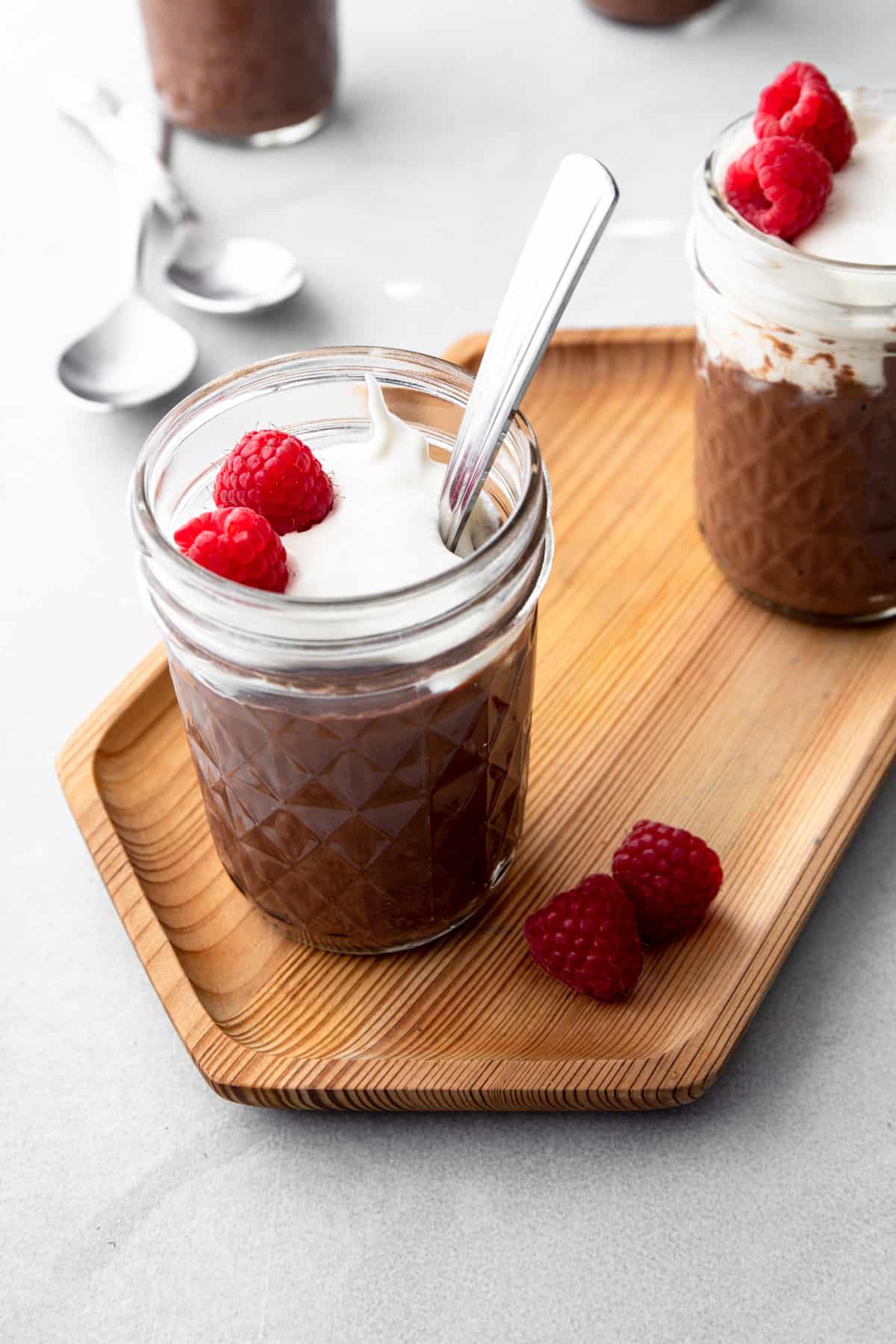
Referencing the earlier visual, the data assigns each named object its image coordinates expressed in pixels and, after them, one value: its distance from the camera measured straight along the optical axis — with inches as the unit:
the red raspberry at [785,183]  22.9
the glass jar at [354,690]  20.8
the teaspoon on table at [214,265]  28.7
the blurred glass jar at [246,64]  28.7
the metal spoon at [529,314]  20.9
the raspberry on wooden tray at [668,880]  22.4
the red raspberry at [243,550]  20.9
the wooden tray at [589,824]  21.9
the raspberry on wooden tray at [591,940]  22.0
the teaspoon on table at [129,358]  27.6
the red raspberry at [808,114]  23.2
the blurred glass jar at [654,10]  32.3
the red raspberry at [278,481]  21.3
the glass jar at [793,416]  23.0
